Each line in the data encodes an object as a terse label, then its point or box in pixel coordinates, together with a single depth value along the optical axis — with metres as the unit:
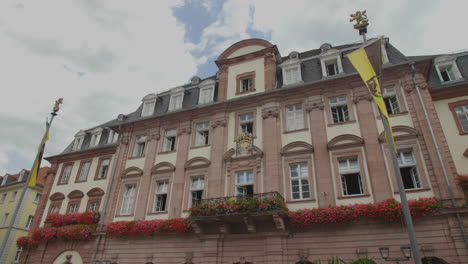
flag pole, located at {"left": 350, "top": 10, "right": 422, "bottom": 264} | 8.88
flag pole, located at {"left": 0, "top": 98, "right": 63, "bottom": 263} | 17.53
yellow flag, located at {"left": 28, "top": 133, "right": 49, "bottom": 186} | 17.91
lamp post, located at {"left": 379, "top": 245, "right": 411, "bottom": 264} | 10.87
